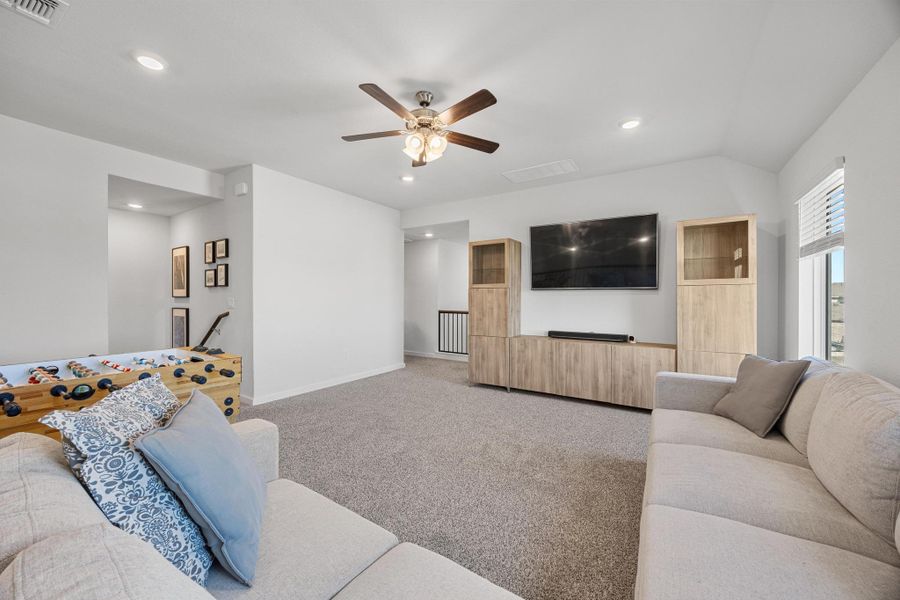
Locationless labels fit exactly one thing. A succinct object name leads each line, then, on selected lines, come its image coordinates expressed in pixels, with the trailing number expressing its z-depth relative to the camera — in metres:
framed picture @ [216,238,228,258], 4.17
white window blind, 2.42
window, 2.48
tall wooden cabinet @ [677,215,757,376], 3.21
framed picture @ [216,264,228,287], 4.17
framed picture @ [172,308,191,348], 4.80
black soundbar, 3.96
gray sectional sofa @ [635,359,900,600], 0.90
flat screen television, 3.92
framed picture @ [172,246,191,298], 4.81
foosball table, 1.60
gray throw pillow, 1.82
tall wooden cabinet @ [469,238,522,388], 4.50
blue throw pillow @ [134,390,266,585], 0.83
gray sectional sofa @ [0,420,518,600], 0.49
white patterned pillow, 0.77
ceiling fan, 2.21
